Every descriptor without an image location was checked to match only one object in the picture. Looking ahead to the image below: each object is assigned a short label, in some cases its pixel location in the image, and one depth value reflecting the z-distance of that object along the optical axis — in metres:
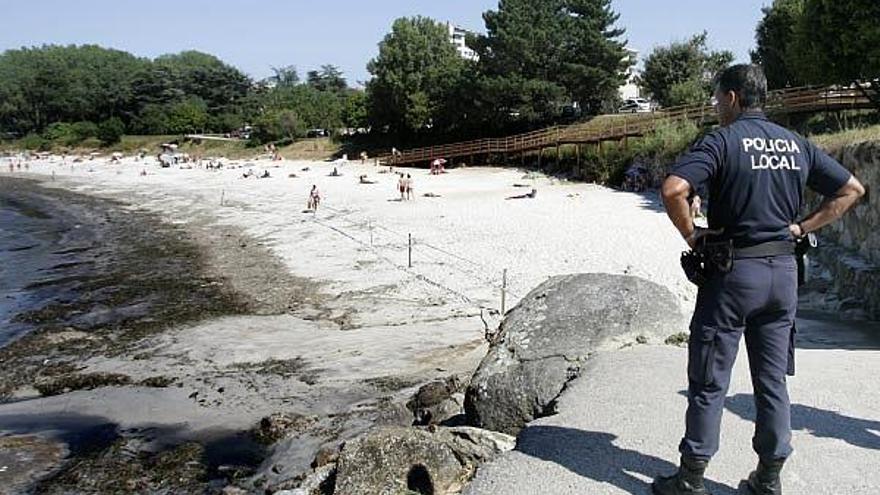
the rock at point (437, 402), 7.71
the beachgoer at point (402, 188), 31.33
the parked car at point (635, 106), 54.06
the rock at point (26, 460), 8.12
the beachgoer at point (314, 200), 30.52
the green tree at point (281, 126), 68.44
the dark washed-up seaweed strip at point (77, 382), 11.26
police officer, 3.90
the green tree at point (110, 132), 84.62
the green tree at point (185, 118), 83.56
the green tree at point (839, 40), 21.89
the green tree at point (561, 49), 47.09
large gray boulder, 6.32
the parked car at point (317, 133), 72.06
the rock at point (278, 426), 8.87
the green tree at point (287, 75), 148.62
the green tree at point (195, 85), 92.81
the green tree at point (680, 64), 48.50
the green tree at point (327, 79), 115.75
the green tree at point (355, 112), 65.75
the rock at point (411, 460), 5.10
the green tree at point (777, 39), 39.59
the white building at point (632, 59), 50.27
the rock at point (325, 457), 6.57
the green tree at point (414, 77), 54.69
